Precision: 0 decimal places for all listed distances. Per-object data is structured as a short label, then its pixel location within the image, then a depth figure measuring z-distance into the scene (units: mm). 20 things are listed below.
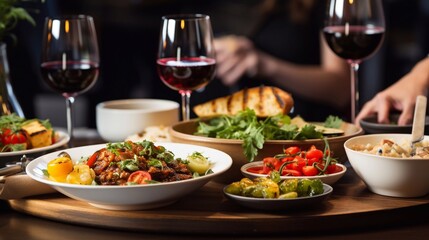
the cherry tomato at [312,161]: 1468
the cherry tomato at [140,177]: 1377
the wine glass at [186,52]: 1714
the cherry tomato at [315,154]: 1487
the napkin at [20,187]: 1442
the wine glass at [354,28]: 1782
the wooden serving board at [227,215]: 1359
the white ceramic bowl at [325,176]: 1436
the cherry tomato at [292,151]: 1501
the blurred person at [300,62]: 2819
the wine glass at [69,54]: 1729
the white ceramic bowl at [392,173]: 1408
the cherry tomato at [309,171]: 1445
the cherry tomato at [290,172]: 1445
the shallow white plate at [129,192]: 1352
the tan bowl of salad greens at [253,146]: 1538
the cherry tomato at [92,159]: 1440
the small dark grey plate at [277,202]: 1360
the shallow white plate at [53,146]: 1593
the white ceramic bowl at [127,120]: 1813
